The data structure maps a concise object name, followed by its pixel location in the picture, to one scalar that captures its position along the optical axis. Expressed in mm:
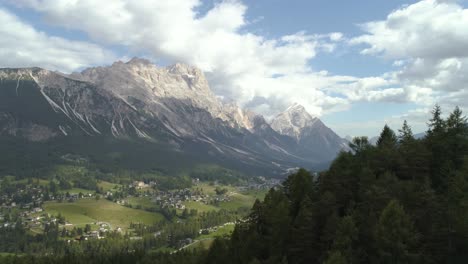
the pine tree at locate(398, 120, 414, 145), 96088
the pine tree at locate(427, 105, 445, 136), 89688
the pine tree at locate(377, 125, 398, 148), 89938
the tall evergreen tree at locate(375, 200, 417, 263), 52125
